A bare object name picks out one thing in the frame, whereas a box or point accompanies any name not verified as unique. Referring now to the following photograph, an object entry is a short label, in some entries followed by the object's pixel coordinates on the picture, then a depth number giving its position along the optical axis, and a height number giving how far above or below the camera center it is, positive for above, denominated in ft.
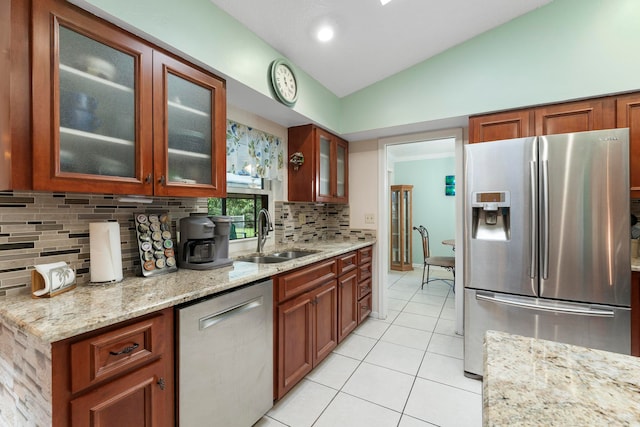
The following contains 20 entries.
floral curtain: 7.55 +1.75
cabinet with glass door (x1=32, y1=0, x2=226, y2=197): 3.62 +1.55
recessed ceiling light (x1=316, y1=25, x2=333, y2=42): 6.67 +4.28
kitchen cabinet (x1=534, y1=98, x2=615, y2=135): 6.66 +2.31
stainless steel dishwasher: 4.07 -2.33
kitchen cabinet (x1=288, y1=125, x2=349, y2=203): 9.24 +1.56
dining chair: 13.30 -2.30
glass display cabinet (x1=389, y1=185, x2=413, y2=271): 18.38 -0.90
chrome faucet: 7.73 -0.40
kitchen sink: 7.63 -1.22
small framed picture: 18.13 +1.77
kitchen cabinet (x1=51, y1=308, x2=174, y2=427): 2.93 -1.85
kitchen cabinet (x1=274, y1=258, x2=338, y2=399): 5.88 -2.51
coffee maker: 5.62 -0.60
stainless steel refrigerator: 5.81 -0.61
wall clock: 6.91 +3.33
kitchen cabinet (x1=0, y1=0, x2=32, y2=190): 3.37 +1.40
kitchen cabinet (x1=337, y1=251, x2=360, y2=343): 8.36 -2.50
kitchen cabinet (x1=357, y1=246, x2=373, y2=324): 9.79 -2.41
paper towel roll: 4.49 -0.58
